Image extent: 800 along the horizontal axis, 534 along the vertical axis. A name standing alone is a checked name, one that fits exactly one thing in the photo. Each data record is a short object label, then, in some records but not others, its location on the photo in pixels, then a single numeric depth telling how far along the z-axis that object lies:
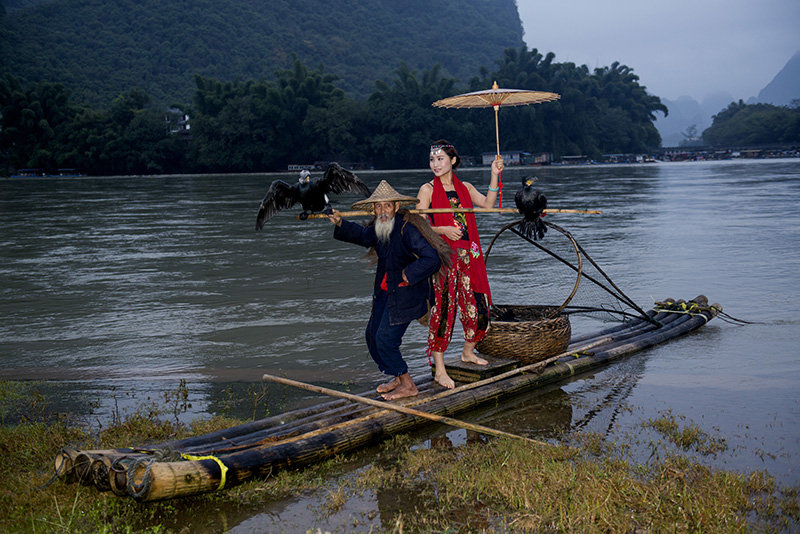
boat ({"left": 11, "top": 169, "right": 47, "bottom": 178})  93.19
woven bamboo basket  6.63
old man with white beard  5.49
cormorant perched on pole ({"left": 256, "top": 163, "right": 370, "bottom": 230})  5.12
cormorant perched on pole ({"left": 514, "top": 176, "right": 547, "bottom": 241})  6.38
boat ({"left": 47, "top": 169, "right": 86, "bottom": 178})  94.19
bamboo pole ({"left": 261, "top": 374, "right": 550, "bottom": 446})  5.22
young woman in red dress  6.03
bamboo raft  4.16
